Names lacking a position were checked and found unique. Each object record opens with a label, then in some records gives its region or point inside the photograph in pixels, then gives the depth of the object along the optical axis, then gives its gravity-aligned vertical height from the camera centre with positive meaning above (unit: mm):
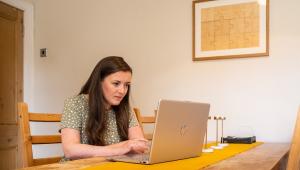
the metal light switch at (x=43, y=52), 3371 +256
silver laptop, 1217 -193
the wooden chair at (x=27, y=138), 1515 -250
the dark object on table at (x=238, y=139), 2283 -384
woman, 1591 -173
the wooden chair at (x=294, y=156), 955 -204
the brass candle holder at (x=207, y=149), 1740 -350
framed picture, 2592 +368
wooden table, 1243 -322
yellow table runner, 1207 -298
